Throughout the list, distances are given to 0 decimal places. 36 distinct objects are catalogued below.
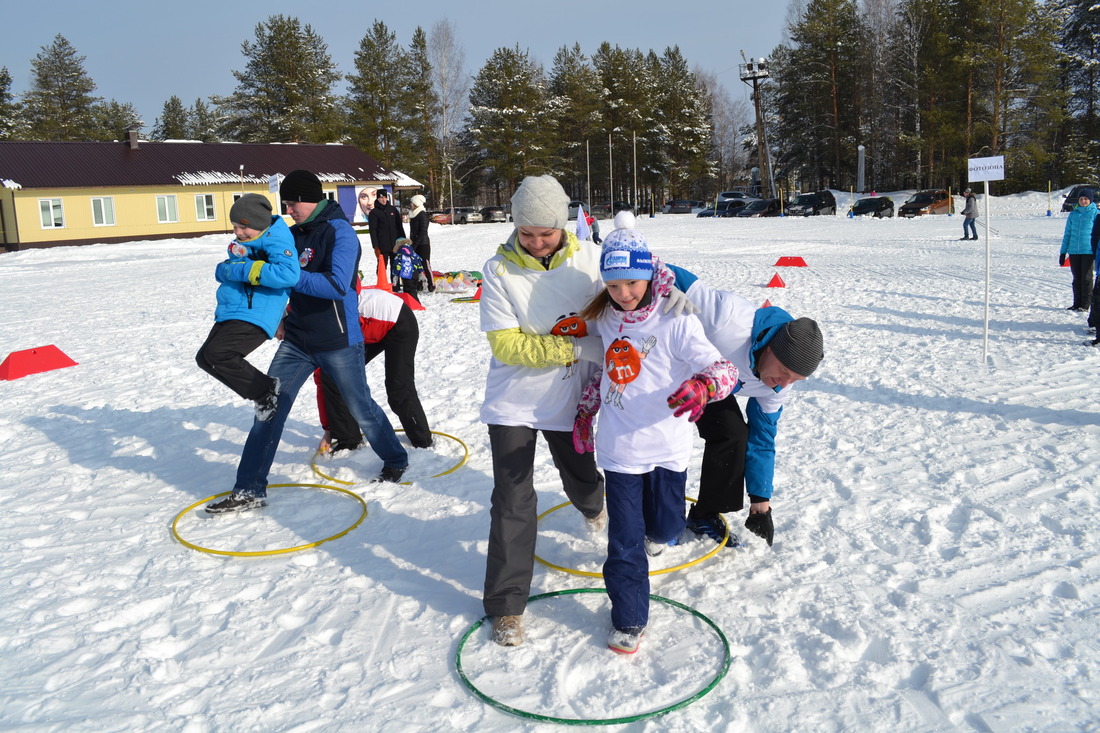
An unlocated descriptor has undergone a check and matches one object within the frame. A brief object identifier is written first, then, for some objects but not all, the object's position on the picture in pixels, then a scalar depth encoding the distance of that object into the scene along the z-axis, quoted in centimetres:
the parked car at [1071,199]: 2538
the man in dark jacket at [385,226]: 1327
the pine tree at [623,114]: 6700
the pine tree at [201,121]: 7706
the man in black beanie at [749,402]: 349
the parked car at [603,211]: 4873
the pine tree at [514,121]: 5922
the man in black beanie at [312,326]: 491
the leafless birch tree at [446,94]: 5894
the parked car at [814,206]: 4350
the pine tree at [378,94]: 5531
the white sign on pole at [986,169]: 830
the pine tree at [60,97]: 6088
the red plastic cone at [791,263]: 1762
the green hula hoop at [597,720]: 280
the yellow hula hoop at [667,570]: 389
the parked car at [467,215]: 5041
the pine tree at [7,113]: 5728
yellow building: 3666
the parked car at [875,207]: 3900
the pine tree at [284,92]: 5606
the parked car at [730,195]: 4847
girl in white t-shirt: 316
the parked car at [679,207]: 5659
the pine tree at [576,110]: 6538
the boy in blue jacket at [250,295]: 463
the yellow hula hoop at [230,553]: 433
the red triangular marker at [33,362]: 910
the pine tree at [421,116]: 5609
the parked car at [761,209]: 4534
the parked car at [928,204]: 3869
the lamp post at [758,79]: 5809
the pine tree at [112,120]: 6314
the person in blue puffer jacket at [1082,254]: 1071
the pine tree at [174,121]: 7862
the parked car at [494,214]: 5034
